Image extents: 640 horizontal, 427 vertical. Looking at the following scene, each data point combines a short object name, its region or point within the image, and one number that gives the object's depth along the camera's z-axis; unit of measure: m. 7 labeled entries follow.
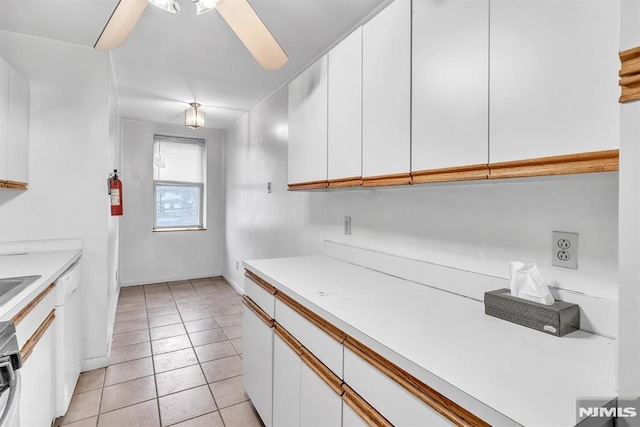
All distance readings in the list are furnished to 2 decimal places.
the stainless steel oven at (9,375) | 0.98
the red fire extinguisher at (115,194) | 2.68
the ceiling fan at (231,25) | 1.42
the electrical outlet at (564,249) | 1.09
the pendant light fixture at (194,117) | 3.67
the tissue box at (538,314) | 0.99
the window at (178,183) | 5.01
